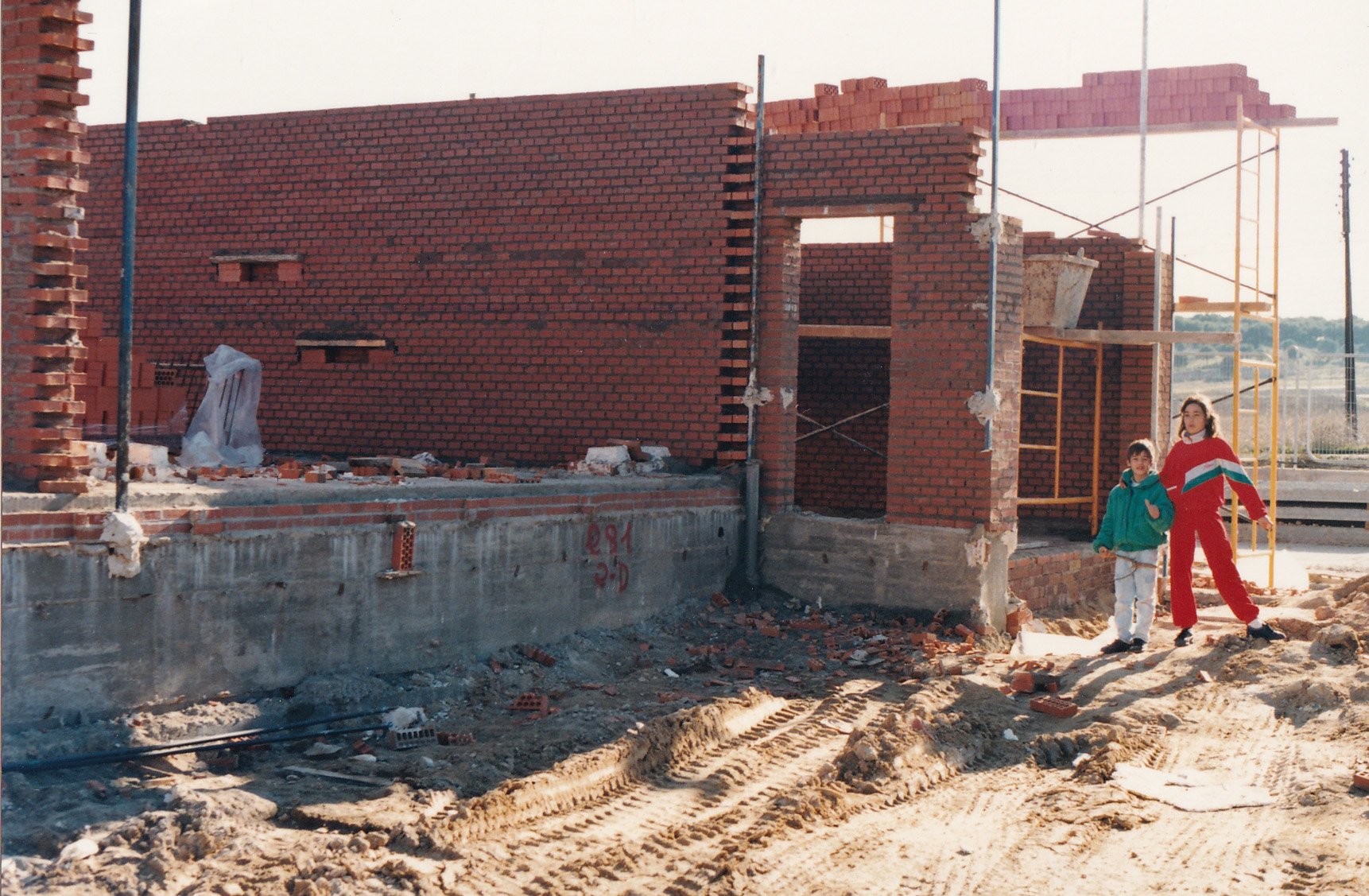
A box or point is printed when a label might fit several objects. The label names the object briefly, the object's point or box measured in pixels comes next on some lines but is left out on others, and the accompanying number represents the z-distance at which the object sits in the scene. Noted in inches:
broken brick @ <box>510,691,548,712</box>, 285.4
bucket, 438.3
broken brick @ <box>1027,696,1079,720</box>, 285.9
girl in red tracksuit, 333.4
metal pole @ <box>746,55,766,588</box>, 409.1
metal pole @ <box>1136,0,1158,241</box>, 481.1
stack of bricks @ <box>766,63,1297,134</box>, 550.6
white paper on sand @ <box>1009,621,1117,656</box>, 359.3
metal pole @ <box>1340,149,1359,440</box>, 1106.1
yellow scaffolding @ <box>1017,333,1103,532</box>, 460.4
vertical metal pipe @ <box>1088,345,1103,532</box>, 478.3
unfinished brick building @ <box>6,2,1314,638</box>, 395.9
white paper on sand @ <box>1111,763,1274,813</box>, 227.6
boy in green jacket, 331.3
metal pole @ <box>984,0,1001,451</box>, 386.3
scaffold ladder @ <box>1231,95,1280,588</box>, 441.1
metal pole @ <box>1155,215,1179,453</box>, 495.5
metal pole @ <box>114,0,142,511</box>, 238.8
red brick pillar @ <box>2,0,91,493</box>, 240.4
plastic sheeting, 409.1
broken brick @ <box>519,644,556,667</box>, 323.3
